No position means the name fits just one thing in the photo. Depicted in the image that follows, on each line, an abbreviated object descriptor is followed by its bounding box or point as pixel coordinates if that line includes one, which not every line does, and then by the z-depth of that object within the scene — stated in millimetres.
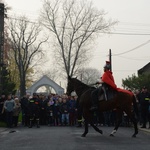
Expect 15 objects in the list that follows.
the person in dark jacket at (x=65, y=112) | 27484
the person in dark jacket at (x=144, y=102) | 22547
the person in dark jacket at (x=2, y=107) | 25828
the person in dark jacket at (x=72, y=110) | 27516
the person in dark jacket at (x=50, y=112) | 27547
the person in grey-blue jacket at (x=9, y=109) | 24872
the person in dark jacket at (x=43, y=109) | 27484
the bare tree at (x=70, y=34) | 60594
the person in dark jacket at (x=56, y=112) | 27578
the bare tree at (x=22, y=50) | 63031
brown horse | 17219
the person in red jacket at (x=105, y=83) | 17000
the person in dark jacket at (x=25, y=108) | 26877
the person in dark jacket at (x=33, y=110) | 26188
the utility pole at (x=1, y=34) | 27391
